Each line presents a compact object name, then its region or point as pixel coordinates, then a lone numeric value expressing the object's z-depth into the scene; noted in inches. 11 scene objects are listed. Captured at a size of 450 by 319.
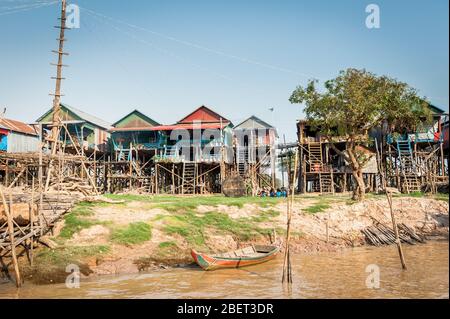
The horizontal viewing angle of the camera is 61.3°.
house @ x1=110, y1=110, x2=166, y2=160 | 1584.6
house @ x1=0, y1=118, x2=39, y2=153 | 1398.9
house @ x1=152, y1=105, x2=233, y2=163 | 1481.3
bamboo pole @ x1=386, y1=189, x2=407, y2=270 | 583.0
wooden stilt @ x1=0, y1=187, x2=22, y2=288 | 496.1
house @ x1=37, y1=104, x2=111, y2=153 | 1566.2
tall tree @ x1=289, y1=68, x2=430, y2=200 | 942.1
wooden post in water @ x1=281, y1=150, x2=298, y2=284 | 528.1
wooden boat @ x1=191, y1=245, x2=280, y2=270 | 595.8
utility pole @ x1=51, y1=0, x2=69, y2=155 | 1039.6
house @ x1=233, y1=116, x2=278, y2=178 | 1536.7
